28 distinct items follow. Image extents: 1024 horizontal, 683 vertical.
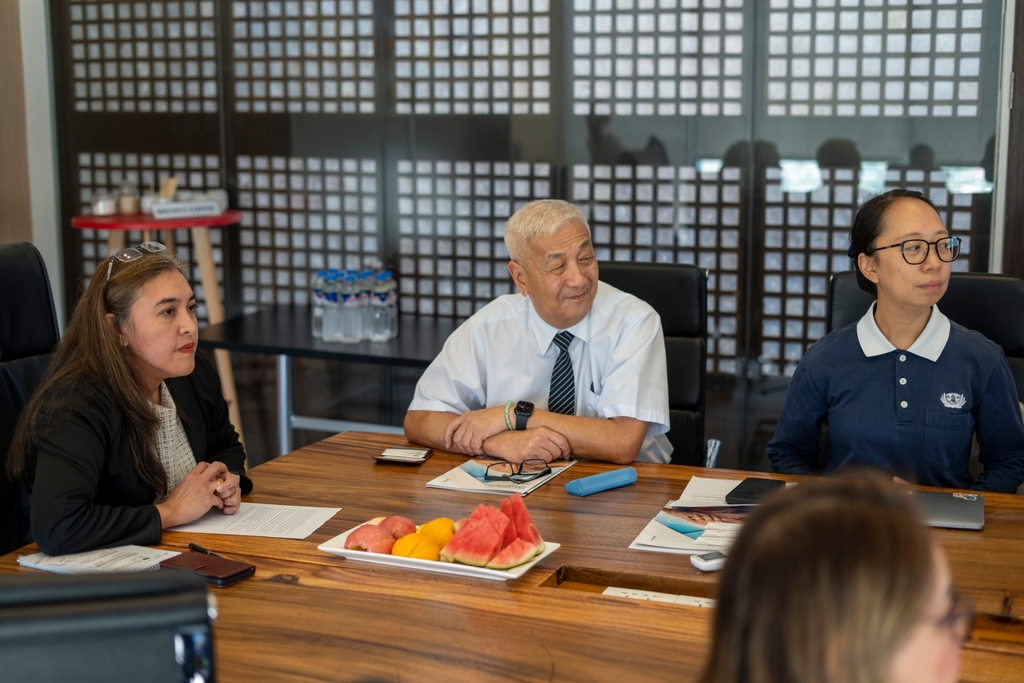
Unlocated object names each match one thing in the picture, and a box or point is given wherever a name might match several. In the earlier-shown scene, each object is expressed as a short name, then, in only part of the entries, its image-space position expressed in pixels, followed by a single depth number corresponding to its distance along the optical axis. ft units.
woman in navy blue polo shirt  7.65
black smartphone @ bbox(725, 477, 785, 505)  6.39
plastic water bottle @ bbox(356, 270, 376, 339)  13.44
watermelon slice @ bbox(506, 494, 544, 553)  5.57
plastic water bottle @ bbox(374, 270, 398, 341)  13.57
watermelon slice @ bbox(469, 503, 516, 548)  5.49
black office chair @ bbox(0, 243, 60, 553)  7.32
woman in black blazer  5.88
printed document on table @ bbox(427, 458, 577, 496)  6.84
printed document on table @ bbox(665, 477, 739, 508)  6.44
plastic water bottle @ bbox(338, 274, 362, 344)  13.21
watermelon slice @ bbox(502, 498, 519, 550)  5.50
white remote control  5.39
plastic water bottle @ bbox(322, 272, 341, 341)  13.16
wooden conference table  4.38
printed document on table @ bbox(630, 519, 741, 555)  5.69
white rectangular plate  5.30
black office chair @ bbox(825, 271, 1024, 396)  8.28
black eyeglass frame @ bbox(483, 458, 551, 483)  7.03
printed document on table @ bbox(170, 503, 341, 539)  6.10
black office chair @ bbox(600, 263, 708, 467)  9.00
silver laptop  5.93
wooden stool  13.65
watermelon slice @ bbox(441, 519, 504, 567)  5.37
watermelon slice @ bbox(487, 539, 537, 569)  5.32
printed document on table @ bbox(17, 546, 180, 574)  5.50
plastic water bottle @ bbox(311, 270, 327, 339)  13.34
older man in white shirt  7.64
